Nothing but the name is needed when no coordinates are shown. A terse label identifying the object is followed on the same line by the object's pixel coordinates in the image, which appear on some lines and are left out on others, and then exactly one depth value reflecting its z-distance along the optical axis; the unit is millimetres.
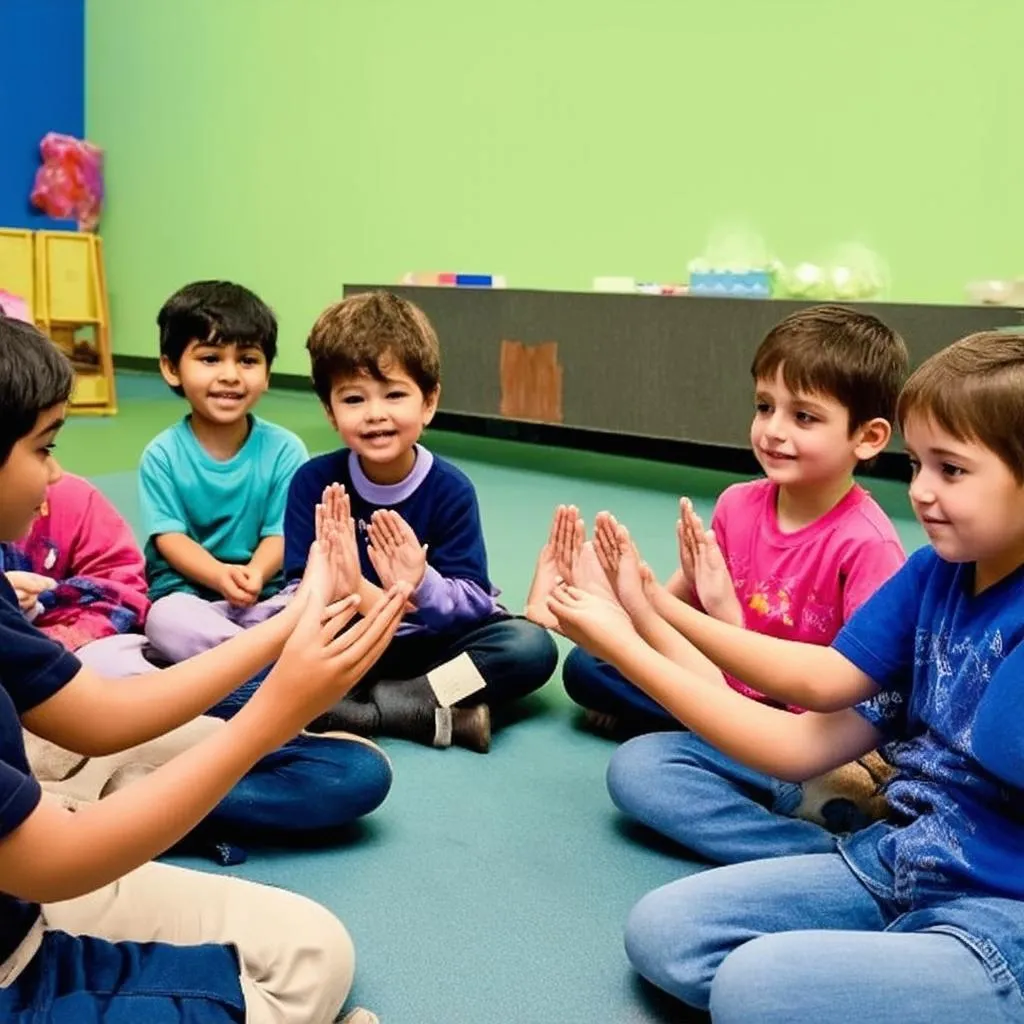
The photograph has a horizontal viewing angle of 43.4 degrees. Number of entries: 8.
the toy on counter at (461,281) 4348
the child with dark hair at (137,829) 897
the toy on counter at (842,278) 3705
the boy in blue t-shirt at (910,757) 1004
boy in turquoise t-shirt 2100
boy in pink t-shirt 1517
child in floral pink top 1861
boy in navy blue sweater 1859
